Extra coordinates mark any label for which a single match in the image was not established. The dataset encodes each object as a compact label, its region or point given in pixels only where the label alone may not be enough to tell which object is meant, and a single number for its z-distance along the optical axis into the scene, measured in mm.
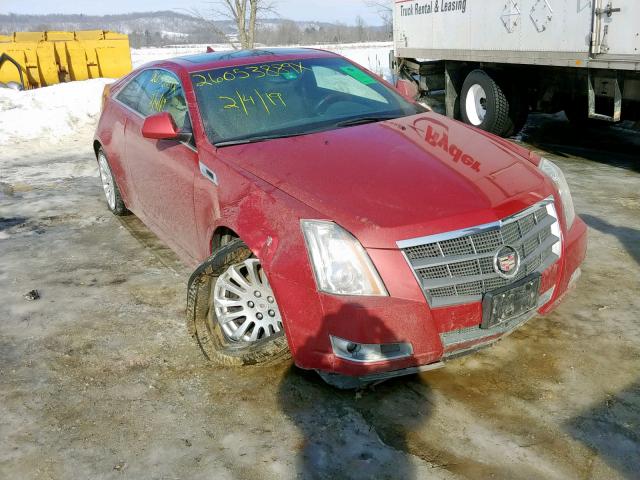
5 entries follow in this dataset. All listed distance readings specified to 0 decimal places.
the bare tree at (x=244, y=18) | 17188
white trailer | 6938
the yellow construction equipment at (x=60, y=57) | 15539
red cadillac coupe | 2730
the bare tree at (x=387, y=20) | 24264
